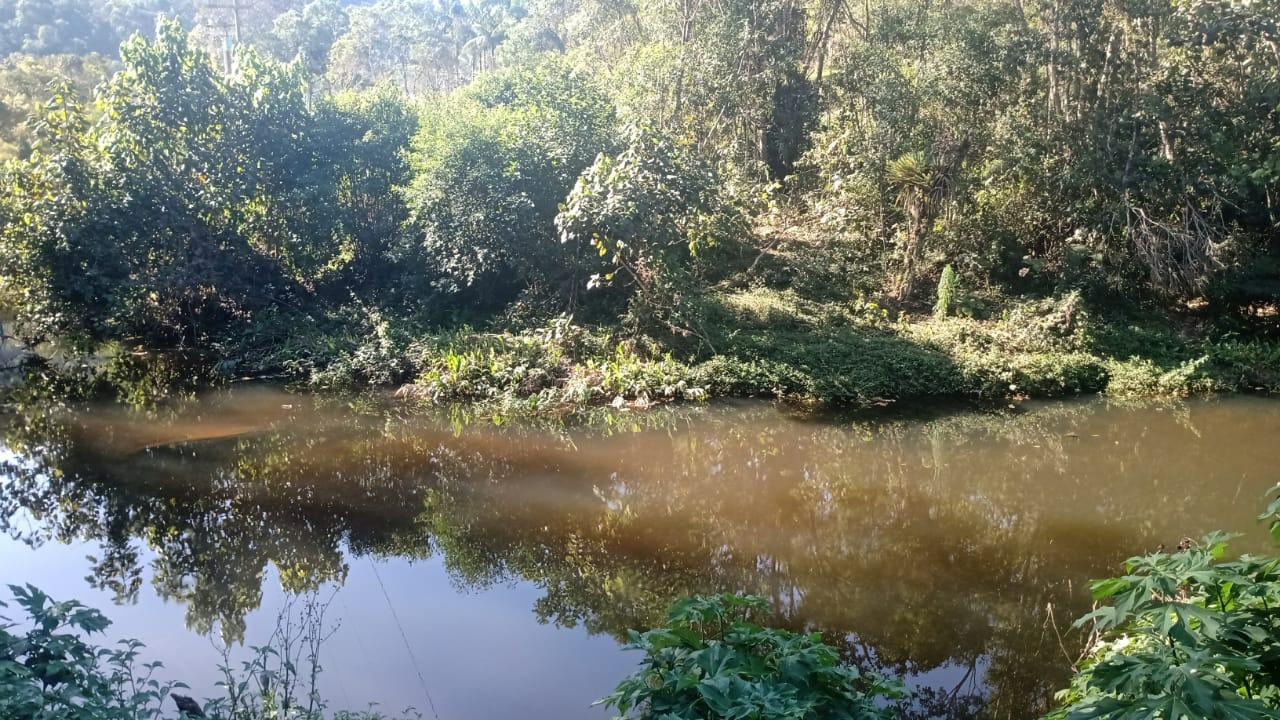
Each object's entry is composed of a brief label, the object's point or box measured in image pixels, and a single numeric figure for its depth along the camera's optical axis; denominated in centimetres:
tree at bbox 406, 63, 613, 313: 1349
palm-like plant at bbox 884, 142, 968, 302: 1355
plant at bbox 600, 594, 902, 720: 261
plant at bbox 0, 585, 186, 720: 233
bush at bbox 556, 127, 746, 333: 1207
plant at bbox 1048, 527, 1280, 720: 192
